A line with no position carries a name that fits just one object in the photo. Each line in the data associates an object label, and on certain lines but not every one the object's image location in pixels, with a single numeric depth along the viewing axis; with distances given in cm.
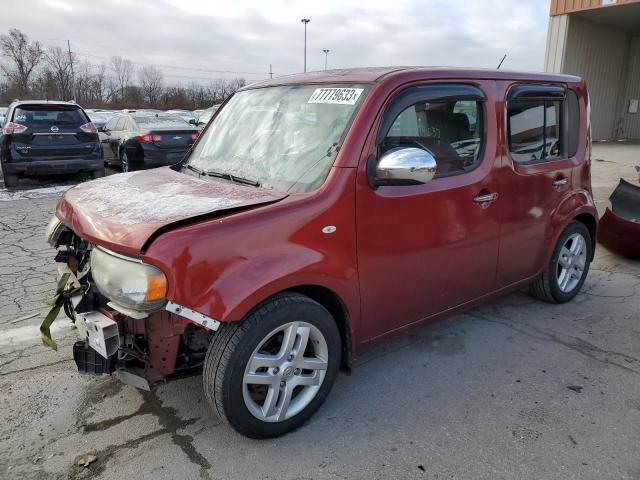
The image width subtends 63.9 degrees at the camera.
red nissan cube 237
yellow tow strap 272
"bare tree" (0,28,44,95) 5859
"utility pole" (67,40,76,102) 5550
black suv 966
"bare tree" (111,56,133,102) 6022
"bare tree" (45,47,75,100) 5484
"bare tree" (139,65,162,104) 5936
